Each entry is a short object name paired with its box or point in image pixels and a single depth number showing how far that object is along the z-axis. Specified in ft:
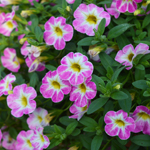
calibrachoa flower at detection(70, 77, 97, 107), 1.14
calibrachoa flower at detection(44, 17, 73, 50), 1.21
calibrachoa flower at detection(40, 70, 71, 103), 1.18
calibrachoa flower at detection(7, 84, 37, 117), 1.20
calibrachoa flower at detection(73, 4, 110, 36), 1.19
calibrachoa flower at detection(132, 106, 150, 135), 1.14
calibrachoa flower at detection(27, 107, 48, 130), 1.25
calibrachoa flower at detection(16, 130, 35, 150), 1.26
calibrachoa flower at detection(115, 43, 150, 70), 1.14
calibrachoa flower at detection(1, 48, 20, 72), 1.35
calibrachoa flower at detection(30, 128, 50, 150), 1.18
